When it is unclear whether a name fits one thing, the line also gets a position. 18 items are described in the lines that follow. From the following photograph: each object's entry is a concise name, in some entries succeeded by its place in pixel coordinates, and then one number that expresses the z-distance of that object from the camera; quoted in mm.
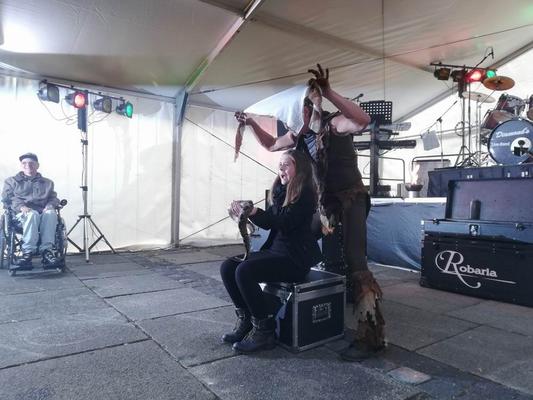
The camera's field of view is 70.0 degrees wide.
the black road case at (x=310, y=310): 1981
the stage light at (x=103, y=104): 5008
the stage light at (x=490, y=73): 6106
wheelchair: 3840
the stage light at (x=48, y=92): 4648
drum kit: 4010
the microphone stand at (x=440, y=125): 6877
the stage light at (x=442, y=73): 5977
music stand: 5141
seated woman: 1974
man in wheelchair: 3881
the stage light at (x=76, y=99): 4676
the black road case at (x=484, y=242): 2938
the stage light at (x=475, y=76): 5949
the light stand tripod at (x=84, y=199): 4809
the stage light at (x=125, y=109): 5203
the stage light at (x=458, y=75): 6020
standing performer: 1921
